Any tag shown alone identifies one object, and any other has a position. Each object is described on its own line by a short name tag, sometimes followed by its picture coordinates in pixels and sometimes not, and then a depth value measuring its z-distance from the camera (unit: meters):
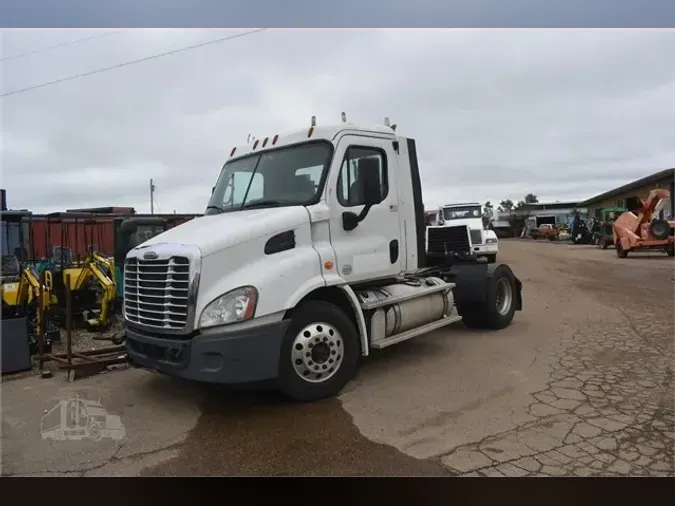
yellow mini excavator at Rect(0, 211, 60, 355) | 6.76
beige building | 18.62
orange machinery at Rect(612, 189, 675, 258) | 18.27
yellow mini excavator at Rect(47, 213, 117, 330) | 8.34
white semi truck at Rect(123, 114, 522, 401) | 4.05
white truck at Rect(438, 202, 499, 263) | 15.60
